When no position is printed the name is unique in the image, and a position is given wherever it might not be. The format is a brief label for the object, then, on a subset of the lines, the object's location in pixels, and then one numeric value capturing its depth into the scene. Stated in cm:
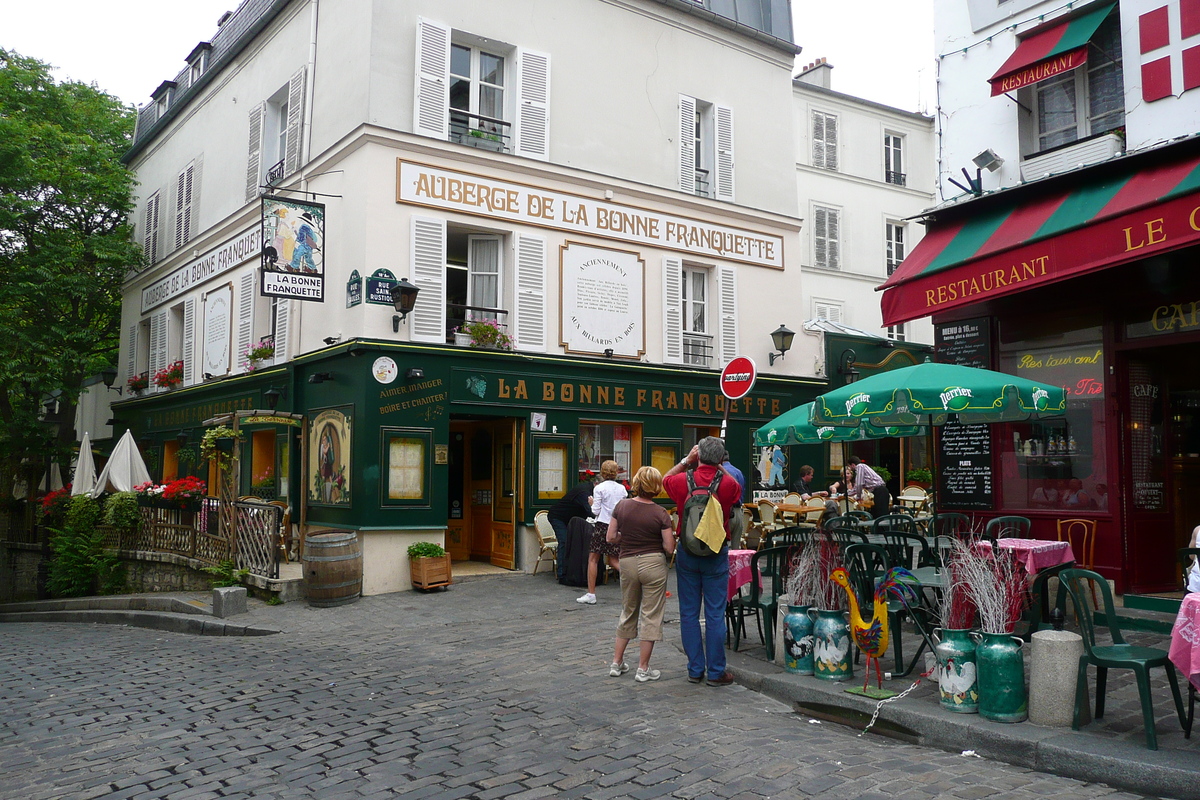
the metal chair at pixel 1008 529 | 888
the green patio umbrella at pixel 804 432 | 1048
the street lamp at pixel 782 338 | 1608
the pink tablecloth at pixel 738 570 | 780
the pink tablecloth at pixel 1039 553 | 757
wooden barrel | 1089
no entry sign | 962
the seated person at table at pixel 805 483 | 1603
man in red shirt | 666
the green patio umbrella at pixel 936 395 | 772
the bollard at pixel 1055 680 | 520
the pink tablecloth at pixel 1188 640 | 455
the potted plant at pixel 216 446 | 1292
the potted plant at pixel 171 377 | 1891
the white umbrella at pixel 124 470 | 1634
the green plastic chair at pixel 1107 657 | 477
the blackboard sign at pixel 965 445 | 1098
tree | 1992
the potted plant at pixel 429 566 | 1180
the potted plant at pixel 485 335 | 1309
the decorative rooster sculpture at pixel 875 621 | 609
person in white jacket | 1130
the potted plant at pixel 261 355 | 1493
